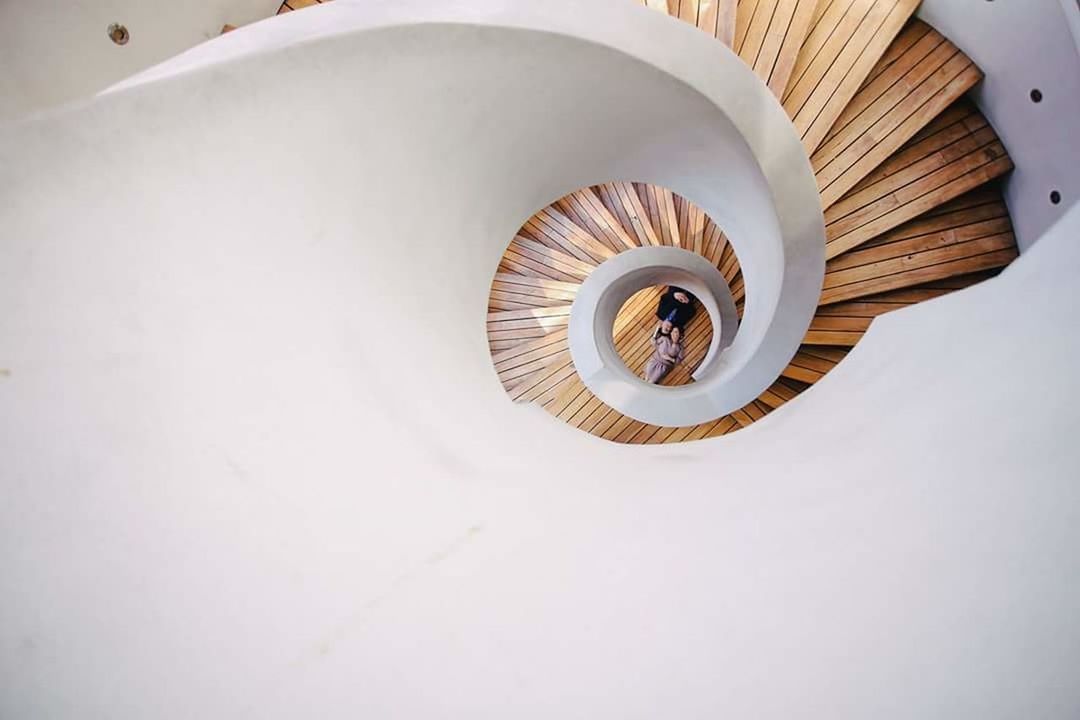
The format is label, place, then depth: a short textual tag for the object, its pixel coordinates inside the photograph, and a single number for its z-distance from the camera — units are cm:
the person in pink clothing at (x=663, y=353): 700
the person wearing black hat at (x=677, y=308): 698
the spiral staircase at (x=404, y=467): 73
